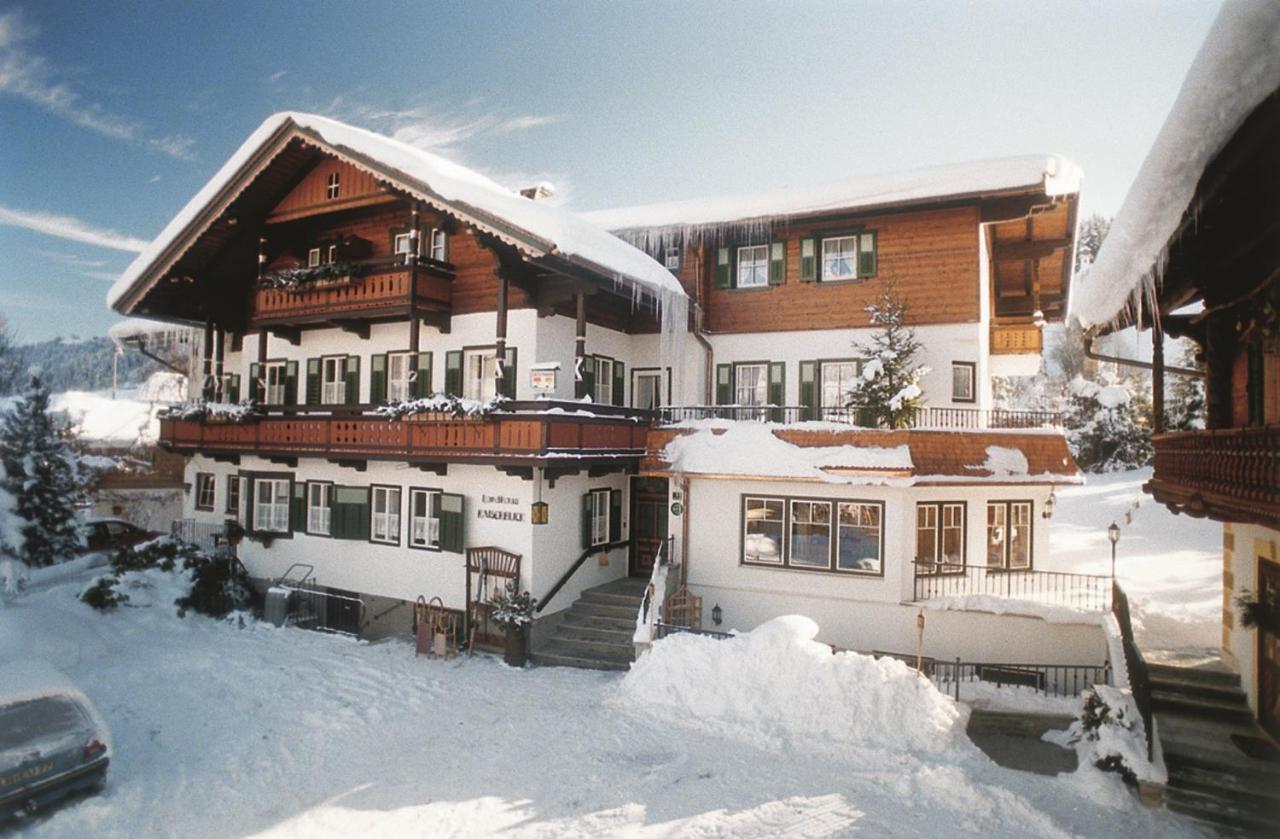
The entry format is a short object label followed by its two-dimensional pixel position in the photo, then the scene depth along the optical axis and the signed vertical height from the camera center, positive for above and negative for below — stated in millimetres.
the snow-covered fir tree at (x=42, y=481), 14523 -1130
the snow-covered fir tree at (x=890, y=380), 15398 +1456
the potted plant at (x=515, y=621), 15383 -4098
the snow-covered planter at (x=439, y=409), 15625 +675
